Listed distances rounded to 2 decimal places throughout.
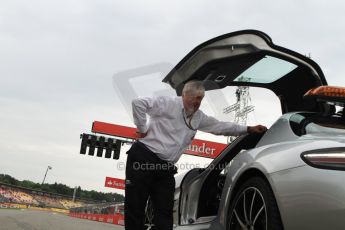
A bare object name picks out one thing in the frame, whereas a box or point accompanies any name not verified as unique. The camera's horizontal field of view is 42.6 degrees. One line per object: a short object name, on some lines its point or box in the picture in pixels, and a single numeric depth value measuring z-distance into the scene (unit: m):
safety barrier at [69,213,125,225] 27.54
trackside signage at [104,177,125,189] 43.44
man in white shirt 3.45
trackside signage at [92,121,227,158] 32.78
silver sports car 2.41
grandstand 65.94
